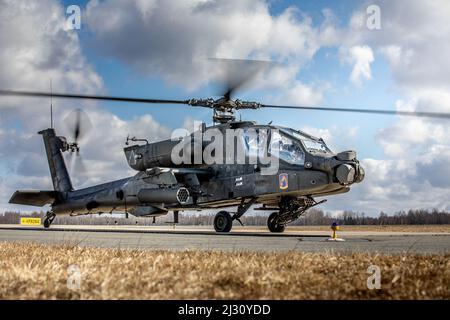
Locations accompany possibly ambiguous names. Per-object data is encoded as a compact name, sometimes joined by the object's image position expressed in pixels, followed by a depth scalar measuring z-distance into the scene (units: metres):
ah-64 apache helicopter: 17.81
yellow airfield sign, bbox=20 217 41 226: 56.84
